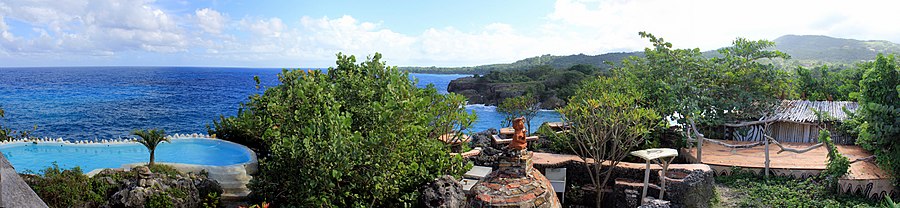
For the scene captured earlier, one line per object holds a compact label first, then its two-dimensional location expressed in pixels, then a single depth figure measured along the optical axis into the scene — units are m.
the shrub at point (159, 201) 10.27
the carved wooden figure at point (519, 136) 7.80
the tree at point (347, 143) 7.82
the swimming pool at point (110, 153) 17.11
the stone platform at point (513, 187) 7.68
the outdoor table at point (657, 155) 11.57
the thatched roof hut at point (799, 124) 20.70
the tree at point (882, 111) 12.01
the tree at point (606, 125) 13.24
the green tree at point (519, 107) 25.75
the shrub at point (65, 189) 9.93
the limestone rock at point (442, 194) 9.32
